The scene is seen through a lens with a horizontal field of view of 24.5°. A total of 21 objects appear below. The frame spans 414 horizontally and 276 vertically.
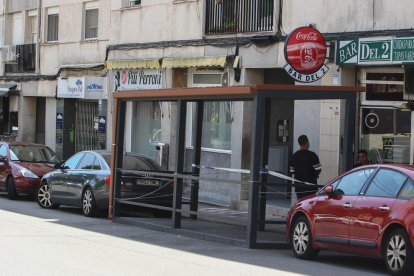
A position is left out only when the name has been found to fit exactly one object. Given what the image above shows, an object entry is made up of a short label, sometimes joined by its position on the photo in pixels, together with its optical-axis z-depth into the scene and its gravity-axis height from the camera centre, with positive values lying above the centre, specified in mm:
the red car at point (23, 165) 24891 -945
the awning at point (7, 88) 36844 +1605
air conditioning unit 36994 +2943
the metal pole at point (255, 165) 15594 -435
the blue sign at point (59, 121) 33500 +367
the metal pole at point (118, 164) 20047 -653
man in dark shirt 18109 -494
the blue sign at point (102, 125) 30547 +260
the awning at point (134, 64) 27578 +2119
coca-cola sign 19312 +1751
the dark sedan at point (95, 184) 20266 -1126
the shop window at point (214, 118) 25188 +527
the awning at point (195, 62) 24641 +2011
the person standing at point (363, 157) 18812 -277
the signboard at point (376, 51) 18609 +1890
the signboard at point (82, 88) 30812 +1488
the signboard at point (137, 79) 27875 +1672
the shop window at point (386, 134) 19688 +205
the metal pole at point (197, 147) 19984 -217
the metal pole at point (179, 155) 18047 -362
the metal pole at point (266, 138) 18562 +26
